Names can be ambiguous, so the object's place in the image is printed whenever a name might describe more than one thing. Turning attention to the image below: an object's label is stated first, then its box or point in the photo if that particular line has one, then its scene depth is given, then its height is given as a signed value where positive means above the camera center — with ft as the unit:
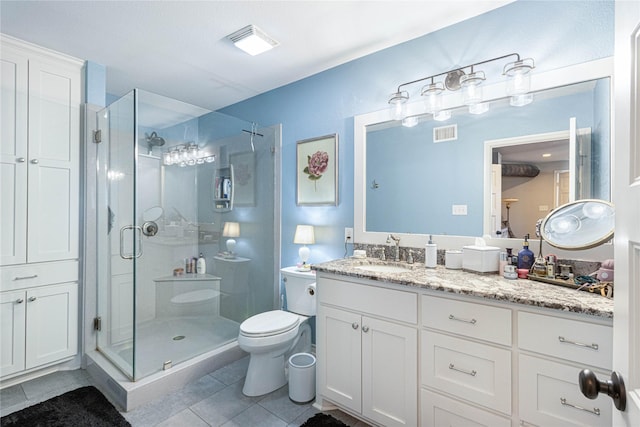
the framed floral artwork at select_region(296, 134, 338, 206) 7.99 +1.20
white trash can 6.18 -3.59
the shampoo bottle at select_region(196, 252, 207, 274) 9.30 -1.67
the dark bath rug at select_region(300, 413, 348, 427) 5.43 -3.91
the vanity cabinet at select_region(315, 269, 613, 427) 3.53 -2.11
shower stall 7.16 -0.46
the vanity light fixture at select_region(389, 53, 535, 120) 5.19 +2.50
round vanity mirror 4.32 -0.16
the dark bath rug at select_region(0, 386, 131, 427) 5.49 -3.96
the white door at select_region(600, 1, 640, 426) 1.81 +0.07
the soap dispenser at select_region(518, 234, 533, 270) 5.02 -0.77
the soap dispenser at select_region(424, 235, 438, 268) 5.99 -0.85
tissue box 5.28 -0.82
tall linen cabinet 6.66 +0.14
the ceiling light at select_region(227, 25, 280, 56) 6.49 +3.98
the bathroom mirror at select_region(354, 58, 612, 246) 4.89 +1.23
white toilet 6.34 -2.74
